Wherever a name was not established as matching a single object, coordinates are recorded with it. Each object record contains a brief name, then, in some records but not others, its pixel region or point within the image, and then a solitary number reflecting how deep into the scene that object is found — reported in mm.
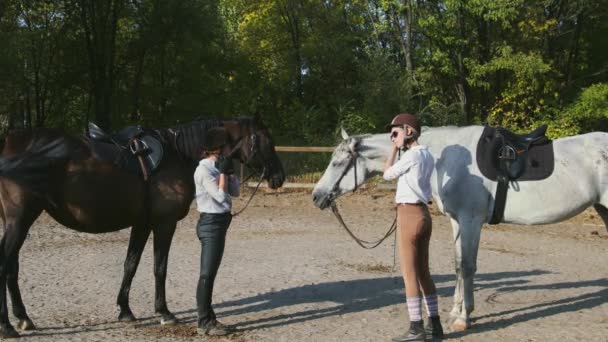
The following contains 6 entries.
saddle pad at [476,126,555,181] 5637
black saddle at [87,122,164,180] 5406
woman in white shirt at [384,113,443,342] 4727
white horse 5516
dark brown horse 5082
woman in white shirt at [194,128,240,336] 5047
